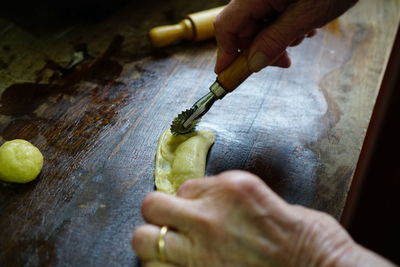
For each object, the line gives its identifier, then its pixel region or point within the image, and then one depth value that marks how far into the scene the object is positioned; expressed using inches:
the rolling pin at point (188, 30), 33.5
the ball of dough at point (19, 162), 27.7
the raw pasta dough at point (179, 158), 28.2
